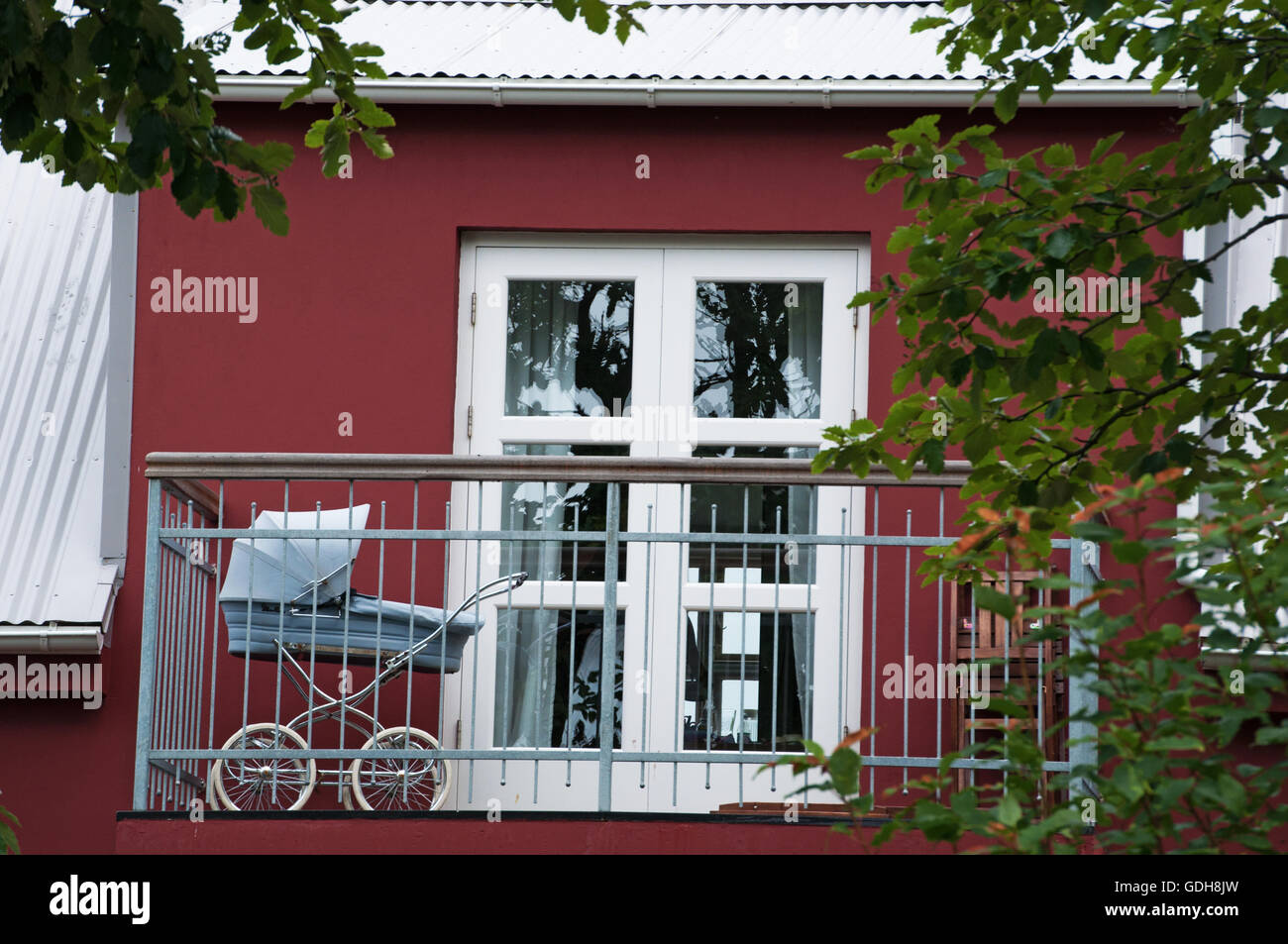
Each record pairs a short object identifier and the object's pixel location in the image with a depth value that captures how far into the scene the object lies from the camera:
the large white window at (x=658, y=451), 14.52
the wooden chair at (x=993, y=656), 13.00
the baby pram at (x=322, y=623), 12.62
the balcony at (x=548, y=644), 13.08
